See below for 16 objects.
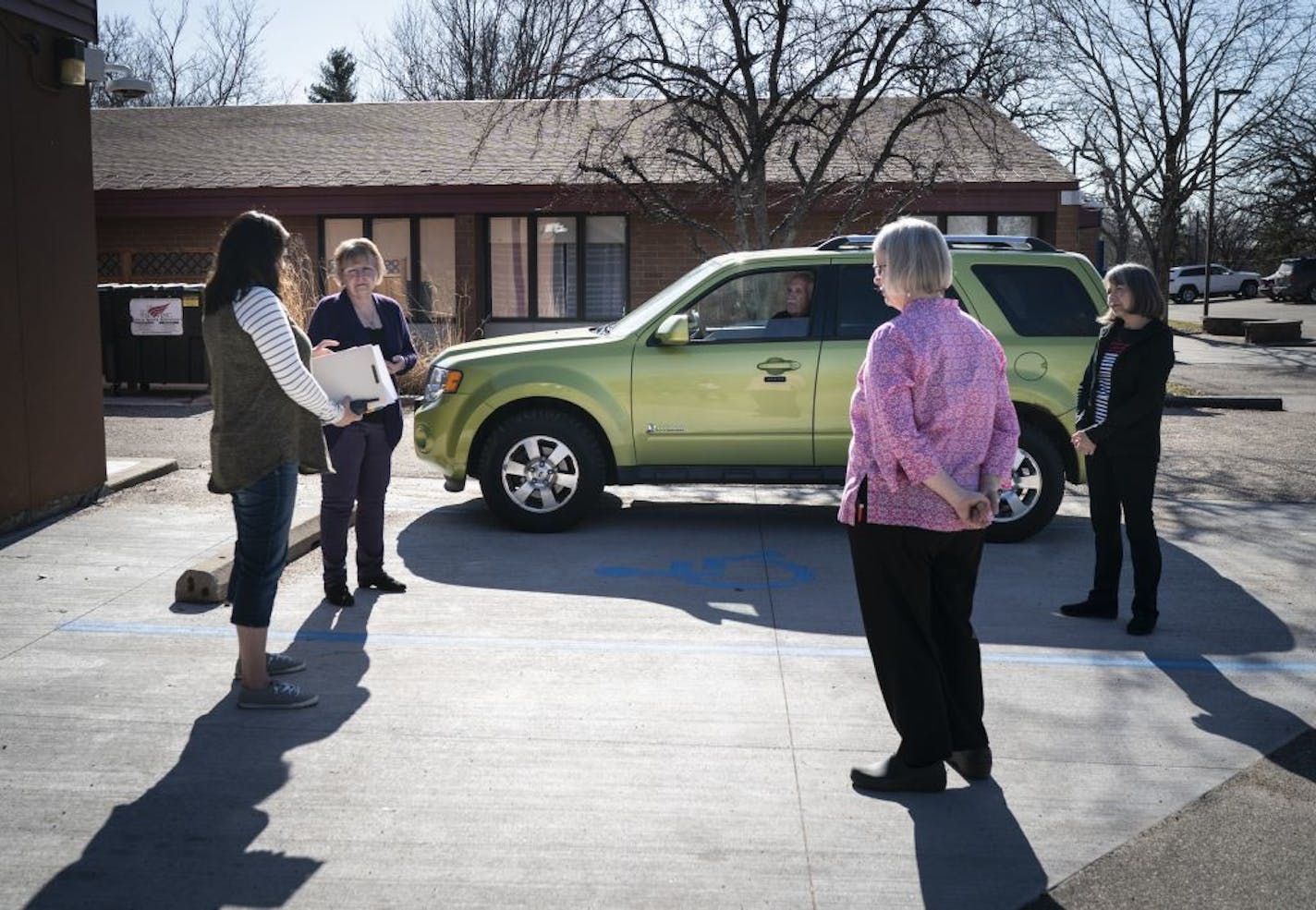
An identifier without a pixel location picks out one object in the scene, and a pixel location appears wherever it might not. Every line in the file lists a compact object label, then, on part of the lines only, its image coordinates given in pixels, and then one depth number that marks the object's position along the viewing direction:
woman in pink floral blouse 4.13
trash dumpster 16.89
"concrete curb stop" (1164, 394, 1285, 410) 17.12
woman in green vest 4.91
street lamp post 29.27
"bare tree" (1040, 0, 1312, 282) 28.70
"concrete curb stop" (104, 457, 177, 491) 9.97
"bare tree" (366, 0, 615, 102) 47.47
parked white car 56.53
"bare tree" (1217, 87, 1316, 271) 33.59
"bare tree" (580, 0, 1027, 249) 15.81
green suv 8.70
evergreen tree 64.50
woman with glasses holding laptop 6.77
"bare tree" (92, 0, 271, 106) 55.22
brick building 22.39
